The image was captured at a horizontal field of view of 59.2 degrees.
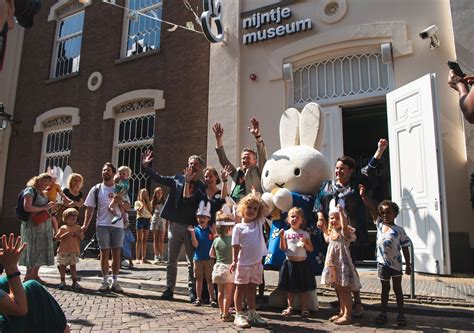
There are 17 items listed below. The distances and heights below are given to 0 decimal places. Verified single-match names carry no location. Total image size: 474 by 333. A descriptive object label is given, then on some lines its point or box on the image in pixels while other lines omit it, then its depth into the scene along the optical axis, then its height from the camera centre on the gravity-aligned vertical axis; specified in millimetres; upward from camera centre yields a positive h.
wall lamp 12163 +3740
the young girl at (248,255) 3938 -58
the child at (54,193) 6266 +844
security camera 7109 +3669
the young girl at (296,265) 4230 -155
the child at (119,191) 5684 +777
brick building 9797 +4030
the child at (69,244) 5883 +32
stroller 9458 -32
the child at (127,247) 7691 +1
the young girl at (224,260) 4172 -119
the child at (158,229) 8383 +364
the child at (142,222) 8539 +510
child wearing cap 4852 -67
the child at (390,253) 3896 -21
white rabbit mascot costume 4562 +857
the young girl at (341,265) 3982 -147
